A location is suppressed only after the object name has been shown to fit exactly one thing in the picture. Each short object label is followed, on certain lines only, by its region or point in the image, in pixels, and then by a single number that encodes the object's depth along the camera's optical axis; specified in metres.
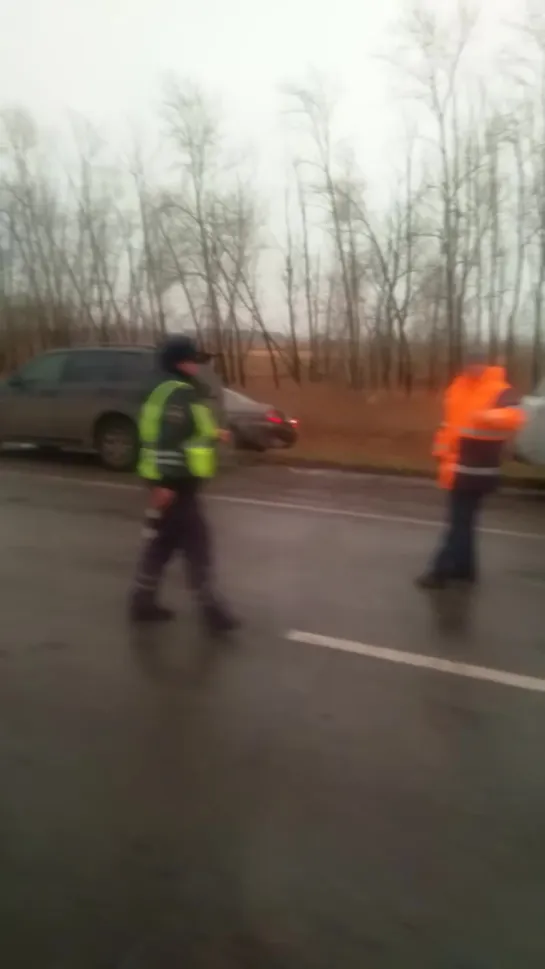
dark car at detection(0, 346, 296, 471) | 13.88
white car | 11.87
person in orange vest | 6.80
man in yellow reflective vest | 5.76
